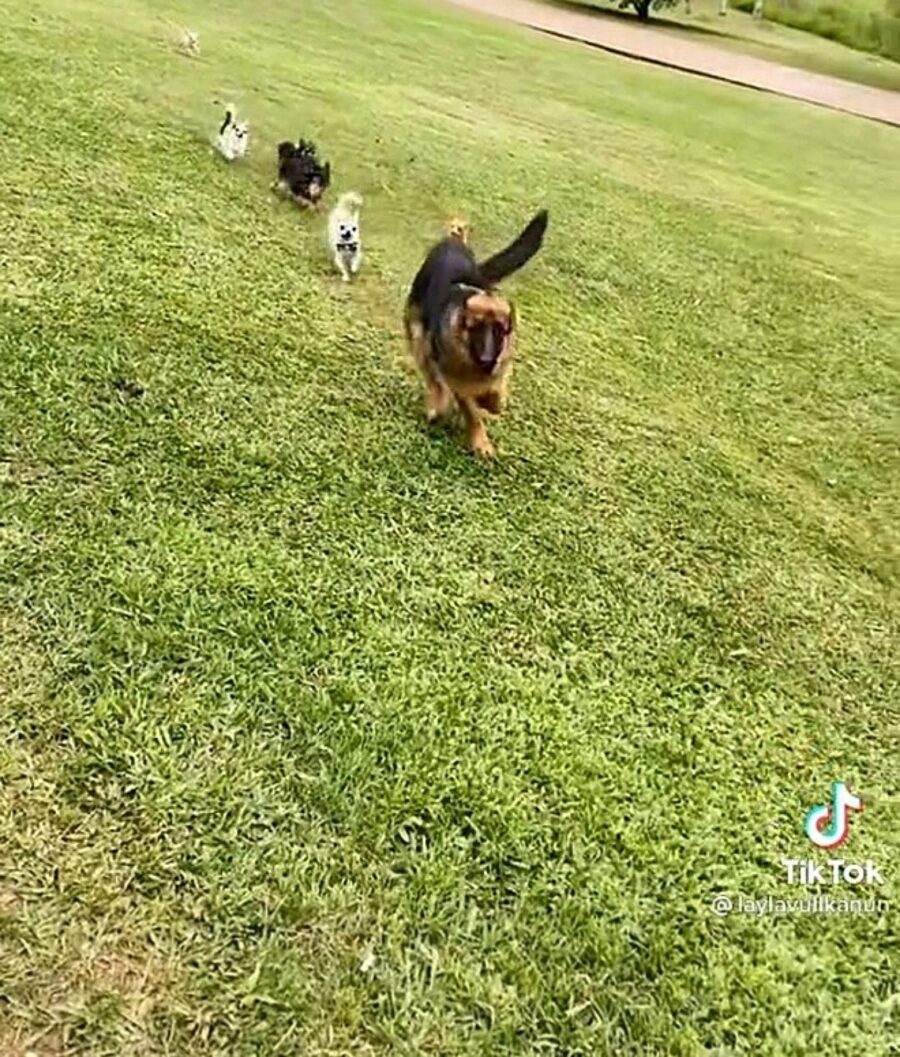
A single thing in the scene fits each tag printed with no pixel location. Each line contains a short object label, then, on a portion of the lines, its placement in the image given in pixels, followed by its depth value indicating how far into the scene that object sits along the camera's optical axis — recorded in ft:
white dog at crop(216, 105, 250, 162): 13.74
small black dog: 13.11
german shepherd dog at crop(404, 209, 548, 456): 8.32
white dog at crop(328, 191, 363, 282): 11.62
